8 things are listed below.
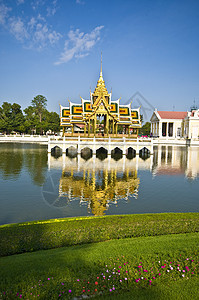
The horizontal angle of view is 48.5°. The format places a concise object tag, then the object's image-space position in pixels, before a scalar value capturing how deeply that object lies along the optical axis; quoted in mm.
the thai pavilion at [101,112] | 40406
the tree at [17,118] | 83875
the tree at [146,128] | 104744
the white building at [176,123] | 80125
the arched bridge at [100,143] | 37438
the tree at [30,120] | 84988
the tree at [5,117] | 81750
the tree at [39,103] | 107688
